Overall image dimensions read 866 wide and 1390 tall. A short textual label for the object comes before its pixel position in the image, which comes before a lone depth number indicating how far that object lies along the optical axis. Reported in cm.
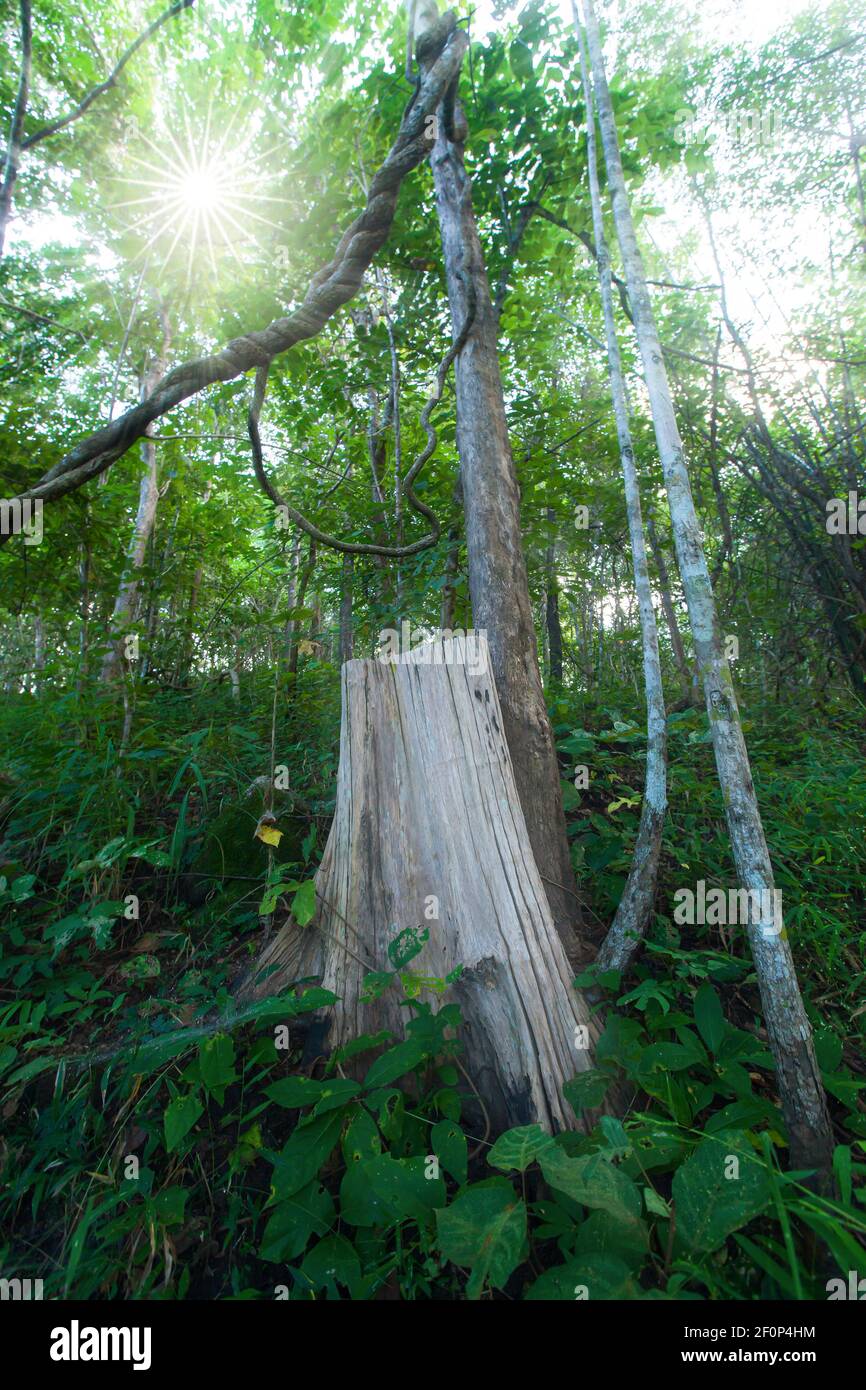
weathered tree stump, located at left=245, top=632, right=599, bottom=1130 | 180
